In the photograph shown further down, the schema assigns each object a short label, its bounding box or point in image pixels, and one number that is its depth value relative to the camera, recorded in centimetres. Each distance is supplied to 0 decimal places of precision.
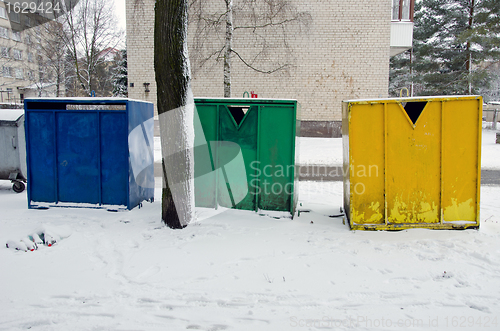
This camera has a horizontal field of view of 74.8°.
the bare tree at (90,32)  2283
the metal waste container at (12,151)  685
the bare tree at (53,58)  2492
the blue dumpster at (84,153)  521
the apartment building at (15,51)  4047
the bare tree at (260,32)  1478
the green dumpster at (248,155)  495
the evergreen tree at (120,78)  2778
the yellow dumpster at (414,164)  436
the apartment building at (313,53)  1506
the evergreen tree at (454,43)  2019
